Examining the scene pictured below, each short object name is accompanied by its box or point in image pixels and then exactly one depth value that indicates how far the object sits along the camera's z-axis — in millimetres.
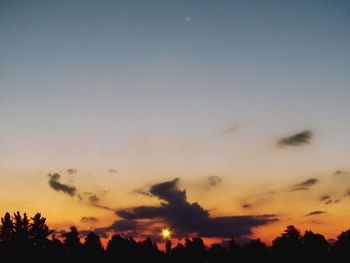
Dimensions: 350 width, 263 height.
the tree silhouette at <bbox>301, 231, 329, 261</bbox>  114394
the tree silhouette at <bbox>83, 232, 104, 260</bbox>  85812
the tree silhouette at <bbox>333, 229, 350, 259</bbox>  99919
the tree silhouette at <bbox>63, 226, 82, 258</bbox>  85375
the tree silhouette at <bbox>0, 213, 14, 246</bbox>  66125
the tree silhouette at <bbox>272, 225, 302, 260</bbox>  121831
